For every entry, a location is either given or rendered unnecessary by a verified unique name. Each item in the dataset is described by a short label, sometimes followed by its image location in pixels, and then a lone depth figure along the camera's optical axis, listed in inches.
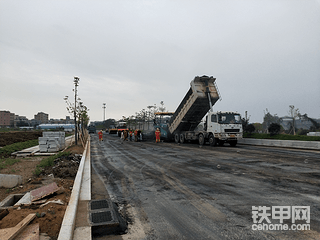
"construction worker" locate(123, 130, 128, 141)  1173.0
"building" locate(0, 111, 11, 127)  5314.0
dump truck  690.8
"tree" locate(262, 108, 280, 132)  1167.8
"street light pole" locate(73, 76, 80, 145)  718.5
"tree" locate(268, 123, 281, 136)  828.0
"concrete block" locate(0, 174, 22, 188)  264.1
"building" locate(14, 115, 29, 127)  5078.7
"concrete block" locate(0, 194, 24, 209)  199.8
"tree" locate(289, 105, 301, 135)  1013.5
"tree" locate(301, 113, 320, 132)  894.6
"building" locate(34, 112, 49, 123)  7628.0
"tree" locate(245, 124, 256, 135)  945.3
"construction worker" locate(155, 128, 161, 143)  959.6
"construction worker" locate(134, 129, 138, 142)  1075.5
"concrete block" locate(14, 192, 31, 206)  190.7
